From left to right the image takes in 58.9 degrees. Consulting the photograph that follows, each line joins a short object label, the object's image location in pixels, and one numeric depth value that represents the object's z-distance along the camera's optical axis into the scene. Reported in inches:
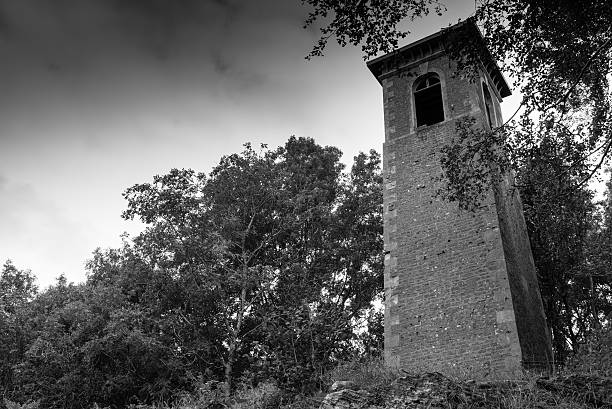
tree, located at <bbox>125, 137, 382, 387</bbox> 791.7
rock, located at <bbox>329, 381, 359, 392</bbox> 341.6
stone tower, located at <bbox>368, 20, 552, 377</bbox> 487.8
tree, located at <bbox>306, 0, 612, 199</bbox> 328.2
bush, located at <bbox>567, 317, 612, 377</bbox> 380.5
